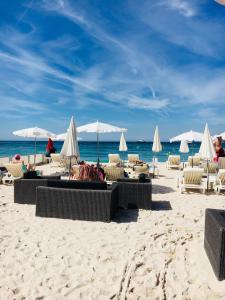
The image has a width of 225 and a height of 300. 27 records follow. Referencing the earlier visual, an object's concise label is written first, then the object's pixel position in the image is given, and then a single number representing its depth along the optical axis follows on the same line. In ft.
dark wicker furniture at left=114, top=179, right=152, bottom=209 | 17.51
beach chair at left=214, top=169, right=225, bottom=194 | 22.25
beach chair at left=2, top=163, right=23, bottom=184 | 24.62
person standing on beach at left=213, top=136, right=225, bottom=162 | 30.83
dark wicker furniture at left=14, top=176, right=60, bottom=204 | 18.41
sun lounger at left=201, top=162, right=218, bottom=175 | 29.37
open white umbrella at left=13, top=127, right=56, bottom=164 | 31.74
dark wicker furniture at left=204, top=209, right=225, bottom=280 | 8.99
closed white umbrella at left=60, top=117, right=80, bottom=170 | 21.84
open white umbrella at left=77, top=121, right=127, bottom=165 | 26.76
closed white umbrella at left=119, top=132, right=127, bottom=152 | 38.93
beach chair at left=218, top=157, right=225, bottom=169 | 29.51
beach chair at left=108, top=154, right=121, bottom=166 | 39.50
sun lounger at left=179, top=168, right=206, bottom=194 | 22.76
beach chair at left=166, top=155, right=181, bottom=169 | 39.61
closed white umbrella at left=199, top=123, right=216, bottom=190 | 22.60
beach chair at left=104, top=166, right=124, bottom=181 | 22.51
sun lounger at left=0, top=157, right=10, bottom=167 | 37.30
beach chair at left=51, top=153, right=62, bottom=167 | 40.64
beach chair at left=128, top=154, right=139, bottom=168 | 38.54
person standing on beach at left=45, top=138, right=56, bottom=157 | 45.39
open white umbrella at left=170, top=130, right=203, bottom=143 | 32.23
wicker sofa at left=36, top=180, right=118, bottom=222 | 15.02
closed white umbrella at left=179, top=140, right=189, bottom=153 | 41.65
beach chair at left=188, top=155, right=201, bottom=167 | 38.36
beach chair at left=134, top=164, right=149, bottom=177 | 29.91
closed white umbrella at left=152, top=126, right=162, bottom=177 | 32.40
